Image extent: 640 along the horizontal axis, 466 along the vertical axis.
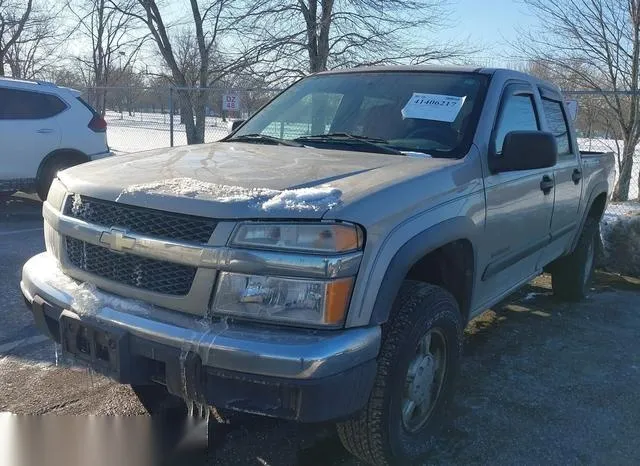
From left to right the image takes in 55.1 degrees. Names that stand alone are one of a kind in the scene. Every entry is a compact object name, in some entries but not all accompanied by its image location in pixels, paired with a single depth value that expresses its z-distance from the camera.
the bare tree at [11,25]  18.05
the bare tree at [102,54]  17.25
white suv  8.70
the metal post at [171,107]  12.63
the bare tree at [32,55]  19.30
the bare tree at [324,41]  12.18
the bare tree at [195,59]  13.65
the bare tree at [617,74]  10.45
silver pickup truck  2.21
